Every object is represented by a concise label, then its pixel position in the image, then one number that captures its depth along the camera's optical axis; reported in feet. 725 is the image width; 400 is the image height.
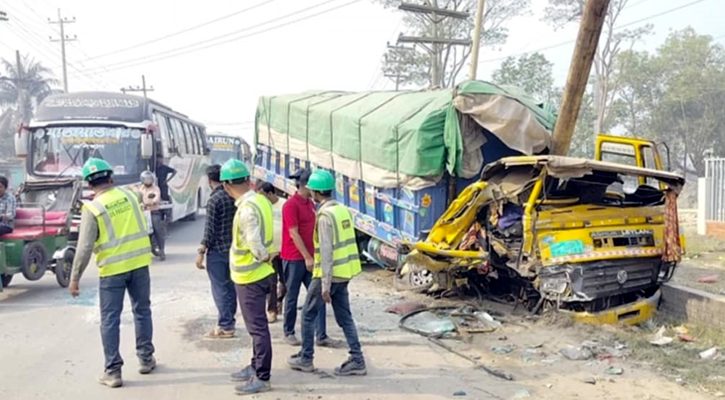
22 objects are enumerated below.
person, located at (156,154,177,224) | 47.14
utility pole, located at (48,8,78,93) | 140.93
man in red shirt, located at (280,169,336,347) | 19.35
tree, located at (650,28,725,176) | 108.58
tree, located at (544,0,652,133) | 103.45
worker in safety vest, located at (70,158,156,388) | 16.49
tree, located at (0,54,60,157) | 148.05
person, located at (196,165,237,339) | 20.38
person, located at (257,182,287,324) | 22.90
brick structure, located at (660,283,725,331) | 22.55
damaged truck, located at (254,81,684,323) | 21.89
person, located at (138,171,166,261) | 36.73
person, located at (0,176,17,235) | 27.09
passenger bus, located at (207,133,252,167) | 102.89
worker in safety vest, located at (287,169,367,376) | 17.03
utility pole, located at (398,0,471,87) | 52.85
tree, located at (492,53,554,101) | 118.11
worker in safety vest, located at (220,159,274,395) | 16.03
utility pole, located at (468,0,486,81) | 45.70
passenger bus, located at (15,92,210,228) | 43.37
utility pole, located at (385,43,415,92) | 108.52
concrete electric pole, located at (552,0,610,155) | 26.14
